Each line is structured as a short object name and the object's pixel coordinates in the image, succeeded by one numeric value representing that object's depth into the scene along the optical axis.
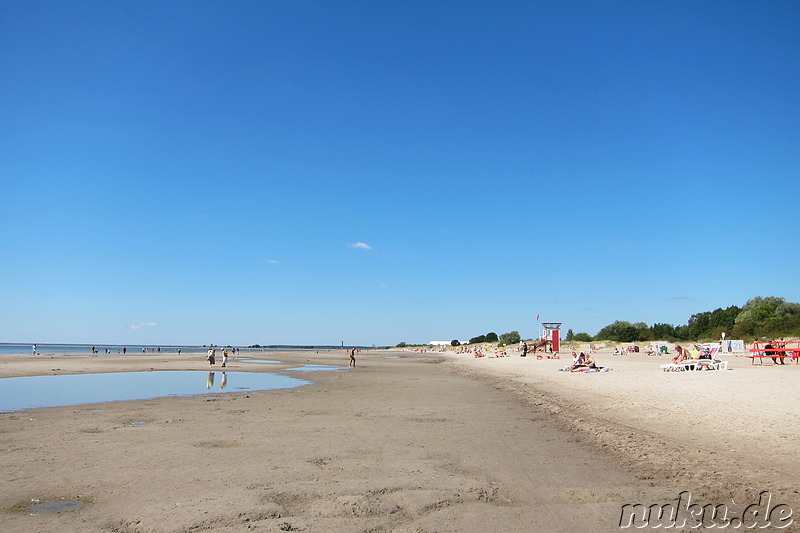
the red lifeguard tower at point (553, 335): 58.67
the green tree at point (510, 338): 123.06
